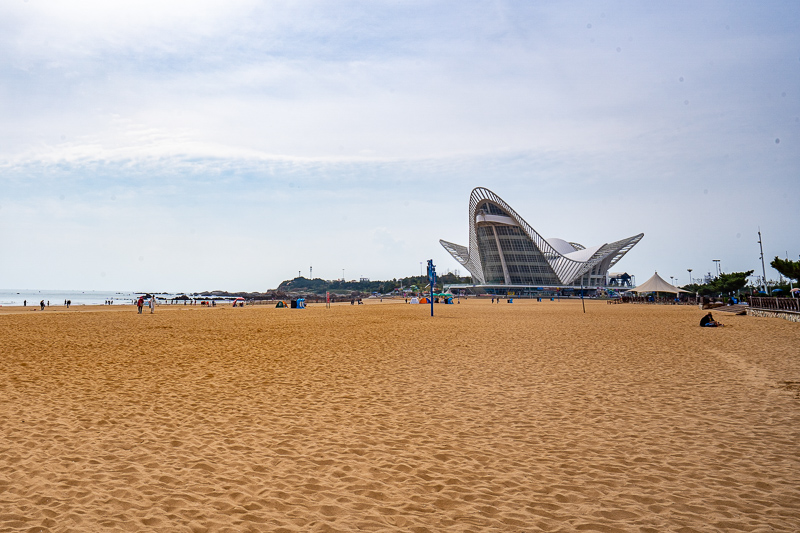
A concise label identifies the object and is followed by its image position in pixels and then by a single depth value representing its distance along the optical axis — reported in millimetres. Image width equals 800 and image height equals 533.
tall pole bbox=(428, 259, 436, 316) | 37206
